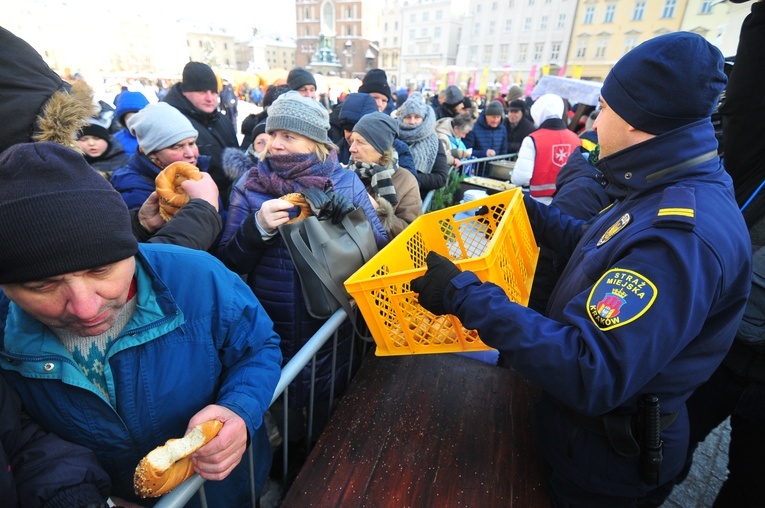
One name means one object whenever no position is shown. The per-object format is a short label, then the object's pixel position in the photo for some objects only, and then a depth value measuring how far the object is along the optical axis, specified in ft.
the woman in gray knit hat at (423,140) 14.96
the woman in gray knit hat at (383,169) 10.03
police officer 3.84
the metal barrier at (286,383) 3.68
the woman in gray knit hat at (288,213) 7.14
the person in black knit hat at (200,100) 13.56
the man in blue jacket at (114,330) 3.29
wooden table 5.59
